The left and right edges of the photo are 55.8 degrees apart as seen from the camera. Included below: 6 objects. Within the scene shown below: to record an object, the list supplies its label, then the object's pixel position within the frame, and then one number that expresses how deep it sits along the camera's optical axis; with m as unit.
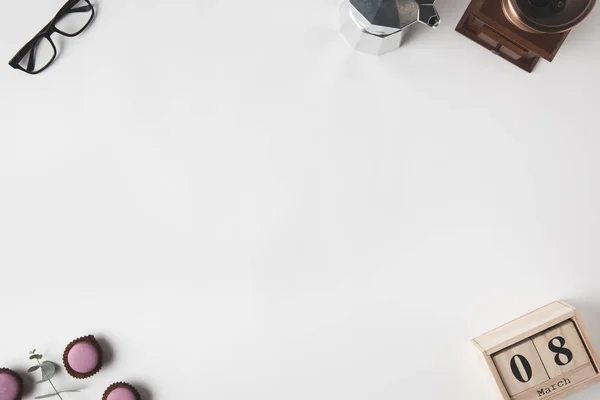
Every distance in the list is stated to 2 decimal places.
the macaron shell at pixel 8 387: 0.97
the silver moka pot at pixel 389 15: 0.83
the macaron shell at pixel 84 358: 0.95
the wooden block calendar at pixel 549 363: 0.86
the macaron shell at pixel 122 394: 0.96
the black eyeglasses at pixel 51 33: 0.94
